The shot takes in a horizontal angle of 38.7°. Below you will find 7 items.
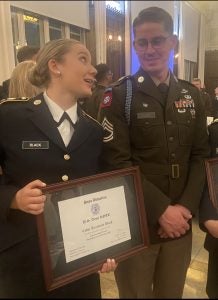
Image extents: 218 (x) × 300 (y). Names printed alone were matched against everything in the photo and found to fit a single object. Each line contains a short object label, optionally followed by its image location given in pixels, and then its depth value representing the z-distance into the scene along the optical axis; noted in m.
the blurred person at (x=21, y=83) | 1.55
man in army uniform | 1.07
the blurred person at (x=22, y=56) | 1.72
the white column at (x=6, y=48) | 1.47
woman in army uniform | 0.94
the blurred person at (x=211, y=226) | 1.07
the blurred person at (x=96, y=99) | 1.46
